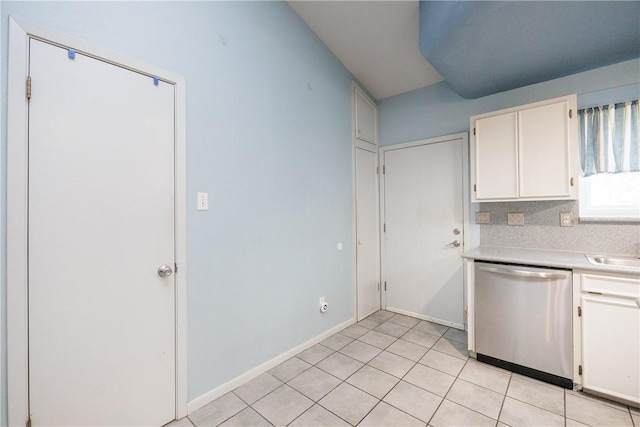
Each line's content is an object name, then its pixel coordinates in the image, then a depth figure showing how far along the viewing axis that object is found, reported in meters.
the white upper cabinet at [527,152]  2.12
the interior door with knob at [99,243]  1.28
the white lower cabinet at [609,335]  1.69
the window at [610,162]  2.13
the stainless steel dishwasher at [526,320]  1.91
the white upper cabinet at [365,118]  3.24
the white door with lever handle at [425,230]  3.00
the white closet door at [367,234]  3.25
